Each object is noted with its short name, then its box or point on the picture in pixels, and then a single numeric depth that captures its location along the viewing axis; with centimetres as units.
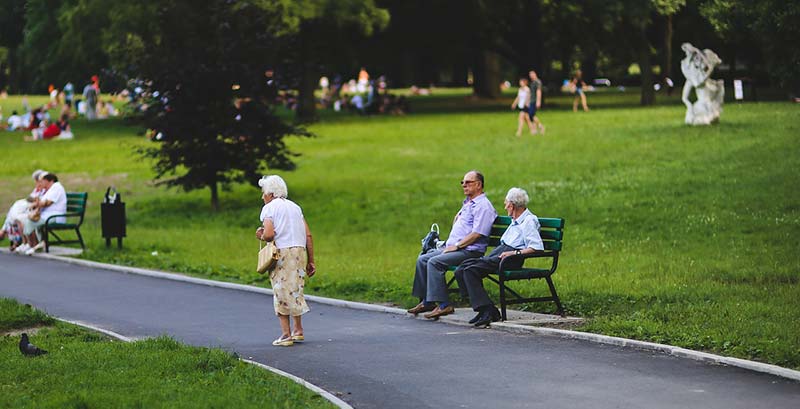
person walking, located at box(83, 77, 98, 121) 6481
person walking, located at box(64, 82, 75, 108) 6925
